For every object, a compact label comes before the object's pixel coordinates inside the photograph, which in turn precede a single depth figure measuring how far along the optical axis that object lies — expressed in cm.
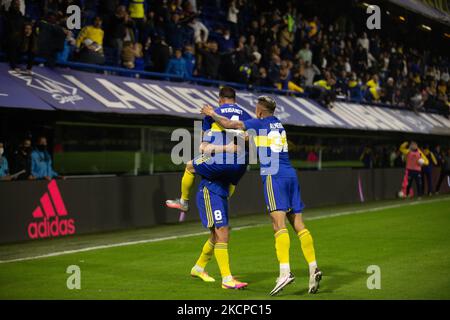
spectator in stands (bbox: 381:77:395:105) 3611
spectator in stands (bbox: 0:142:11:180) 1669
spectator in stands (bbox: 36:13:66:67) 1767
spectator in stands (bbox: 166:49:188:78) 2252
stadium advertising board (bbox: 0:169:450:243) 1609
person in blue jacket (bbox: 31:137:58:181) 1739
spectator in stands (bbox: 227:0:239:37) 2898
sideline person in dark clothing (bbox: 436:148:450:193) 3493
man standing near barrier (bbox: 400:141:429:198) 3147
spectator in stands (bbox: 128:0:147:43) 2343
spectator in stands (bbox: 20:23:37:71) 1717
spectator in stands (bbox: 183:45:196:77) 2309
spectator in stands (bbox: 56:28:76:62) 1891
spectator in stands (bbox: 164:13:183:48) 2355
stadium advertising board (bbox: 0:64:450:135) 1670
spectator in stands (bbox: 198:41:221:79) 2391
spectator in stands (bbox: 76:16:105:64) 1977
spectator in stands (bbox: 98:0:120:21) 2242
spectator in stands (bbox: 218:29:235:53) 2653
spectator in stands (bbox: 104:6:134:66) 2162
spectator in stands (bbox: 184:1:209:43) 2492
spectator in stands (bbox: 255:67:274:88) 2637
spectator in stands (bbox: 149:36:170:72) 2228
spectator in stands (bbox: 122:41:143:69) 2114
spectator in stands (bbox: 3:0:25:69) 1698
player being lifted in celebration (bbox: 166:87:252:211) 1031
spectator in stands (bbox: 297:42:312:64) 3106
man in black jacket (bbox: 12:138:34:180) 1723
